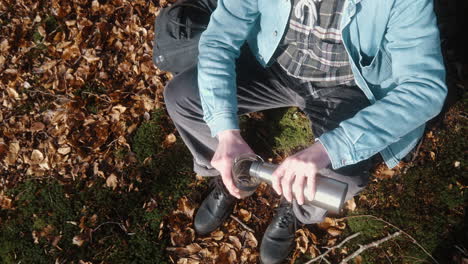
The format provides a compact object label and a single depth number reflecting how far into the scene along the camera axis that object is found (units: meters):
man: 1.71
